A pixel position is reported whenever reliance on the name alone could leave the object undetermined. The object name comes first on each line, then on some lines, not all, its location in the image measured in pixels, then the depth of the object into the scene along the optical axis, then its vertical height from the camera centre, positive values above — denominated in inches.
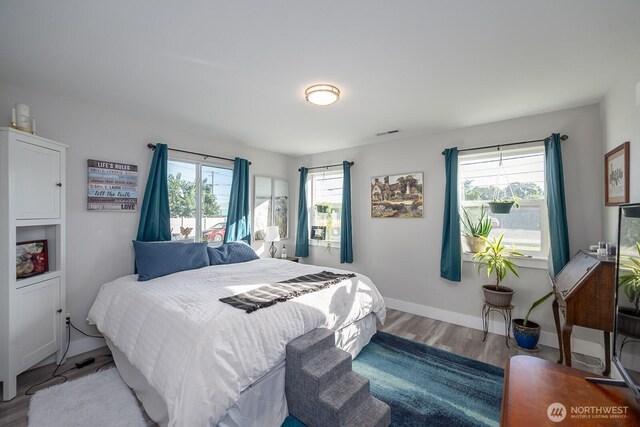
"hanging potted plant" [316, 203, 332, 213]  189.5 +4.6
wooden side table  39.4 -30.5
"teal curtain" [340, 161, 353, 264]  172.4 -4.4
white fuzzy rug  71.4 -55.5
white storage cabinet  80.5 -10.4
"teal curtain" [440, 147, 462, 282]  133.5 -6.7
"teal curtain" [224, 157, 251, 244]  158.9 +4.7
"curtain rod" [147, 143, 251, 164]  127.0 +33.8
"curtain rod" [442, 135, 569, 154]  110.8 +32.6
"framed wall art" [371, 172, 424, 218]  151.2 +11.0
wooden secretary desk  73.4 -24.1
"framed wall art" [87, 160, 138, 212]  112.1 +12.6
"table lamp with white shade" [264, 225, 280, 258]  173.3 -12.8
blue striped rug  74.2 -56.4
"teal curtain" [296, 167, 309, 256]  194.4 -4.8
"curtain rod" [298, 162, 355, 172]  176.2 +34.2
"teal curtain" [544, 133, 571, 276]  107.3 +2.8
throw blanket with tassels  79.0 -26.6
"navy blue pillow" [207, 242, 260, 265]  135.7 -20.9
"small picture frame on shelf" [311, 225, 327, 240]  191.0 -12.8
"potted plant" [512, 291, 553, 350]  108.3 -49.7
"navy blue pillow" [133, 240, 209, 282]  109.9 -18.9
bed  58.4 -34.2
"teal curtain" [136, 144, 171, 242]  123.7 +4.8
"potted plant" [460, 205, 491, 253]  128.0 -7.7
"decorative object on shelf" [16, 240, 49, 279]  88.7 -15.0
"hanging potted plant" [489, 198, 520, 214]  118.6 +4.0
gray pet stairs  65.5 -46.2
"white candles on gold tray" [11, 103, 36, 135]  86.5 +32.5
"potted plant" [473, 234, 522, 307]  113.9 -23.5
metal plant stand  114.9 -46.7
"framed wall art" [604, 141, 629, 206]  82.4 +12.8
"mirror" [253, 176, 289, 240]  180.2 +6.5
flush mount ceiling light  93.0 +43.0
